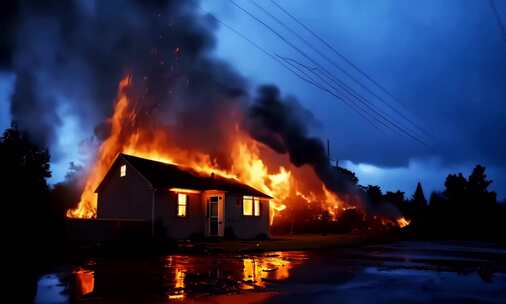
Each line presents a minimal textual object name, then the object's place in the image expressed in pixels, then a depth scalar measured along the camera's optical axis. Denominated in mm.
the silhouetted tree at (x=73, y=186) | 41312
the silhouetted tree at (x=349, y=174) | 63834
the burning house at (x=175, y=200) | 26812
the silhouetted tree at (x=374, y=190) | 57544
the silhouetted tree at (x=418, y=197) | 59616
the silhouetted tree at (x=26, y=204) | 15133
